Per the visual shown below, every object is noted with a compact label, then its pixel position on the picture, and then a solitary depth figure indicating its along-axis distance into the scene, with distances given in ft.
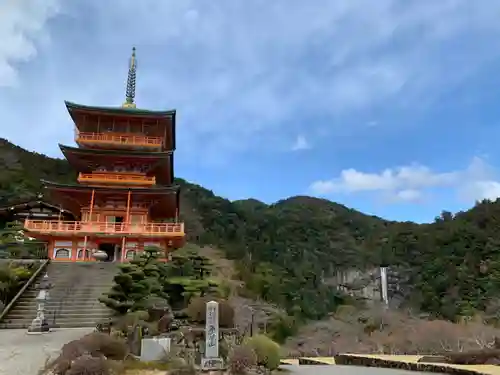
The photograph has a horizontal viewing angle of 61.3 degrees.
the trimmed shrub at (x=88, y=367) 24.73
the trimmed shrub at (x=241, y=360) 30.55
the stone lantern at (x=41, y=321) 43.01
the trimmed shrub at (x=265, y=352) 34.99
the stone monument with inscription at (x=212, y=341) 31.32
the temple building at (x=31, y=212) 114.32
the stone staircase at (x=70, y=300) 48.39
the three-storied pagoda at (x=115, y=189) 79.00
